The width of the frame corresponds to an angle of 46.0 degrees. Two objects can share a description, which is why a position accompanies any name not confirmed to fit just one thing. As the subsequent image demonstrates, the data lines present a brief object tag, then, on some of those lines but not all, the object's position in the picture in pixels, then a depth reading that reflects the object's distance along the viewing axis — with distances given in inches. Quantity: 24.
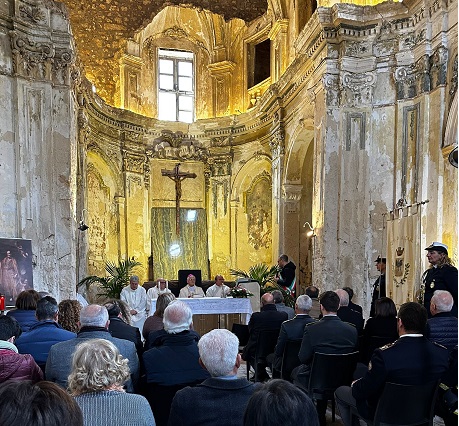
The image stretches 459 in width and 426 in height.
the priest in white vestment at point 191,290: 477.4
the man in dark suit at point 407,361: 145.3
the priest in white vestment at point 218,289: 472.1
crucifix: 690.2
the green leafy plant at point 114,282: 486.2
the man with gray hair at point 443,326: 181.8
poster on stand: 374.3
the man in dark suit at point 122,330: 199.5
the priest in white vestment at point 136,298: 425.1
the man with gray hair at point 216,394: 104.2
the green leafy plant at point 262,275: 518.9
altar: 409.7
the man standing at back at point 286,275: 503.8
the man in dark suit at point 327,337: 197.5
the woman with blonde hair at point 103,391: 95.7
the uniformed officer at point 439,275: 243.0
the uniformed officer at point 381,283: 364.5
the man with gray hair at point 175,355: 147.9
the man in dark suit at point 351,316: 247.0
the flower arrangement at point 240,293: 425.1
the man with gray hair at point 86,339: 143.6
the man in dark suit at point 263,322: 265.7
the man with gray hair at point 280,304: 307.1
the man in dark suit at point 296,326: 223.1
